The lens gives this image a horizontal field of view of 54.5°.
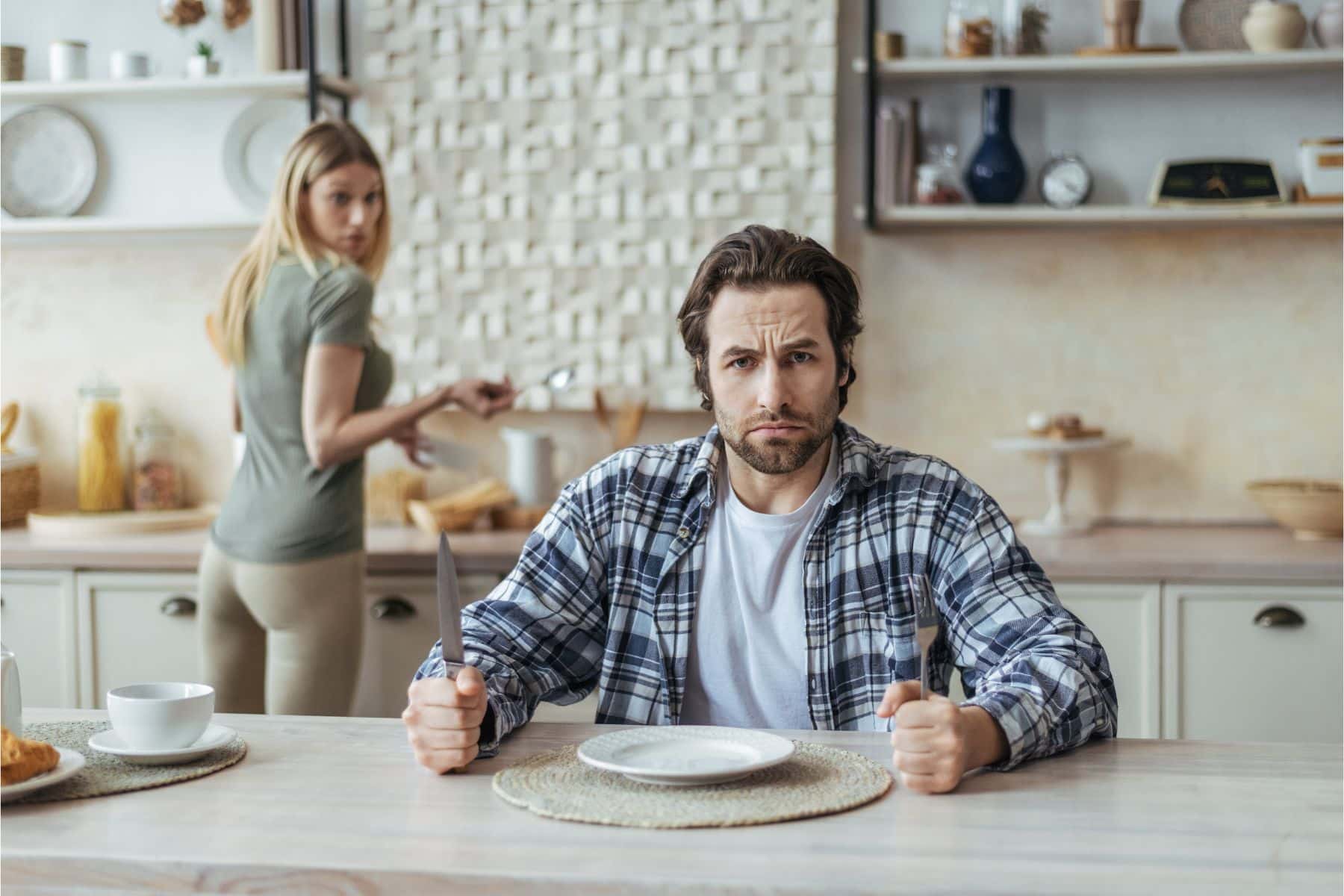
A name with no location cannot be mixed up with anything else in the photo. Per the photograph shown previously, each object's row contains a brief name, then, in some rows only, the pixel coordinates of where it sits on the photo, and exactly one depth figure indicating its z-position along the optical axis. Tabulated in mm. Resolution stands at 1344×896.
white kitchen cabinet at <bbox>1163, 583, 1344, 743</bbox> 2600
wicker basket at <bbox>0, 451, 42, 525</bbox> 3227
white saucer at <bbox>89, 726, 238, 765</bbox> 1295
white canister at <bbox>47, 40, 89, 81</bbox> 3271
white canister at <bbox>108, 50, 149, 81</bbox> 3238
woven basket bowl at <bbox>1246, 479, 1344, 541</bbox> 2791
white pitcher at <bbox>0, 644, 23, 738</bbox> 1322
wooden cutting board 3062
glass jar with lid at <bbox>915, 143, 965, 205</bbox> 3020
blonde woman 2383
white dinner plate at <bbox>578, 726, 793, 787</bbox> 1217
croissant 1196
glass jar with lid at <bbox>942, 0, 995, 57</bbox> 2965
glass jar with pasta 3326
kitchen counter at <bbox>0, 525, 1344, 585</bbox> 2605
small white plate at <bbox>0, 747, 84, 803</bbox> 1183
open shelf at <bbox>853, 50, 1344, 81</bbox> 2836
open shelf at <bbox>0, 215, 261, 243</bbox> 3184
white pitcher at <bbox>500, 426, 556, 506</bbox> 3154
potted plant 3230
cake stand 2918
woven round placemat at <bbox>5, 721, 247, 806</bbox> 1222
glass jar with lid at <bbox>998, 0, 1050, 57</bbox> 2977
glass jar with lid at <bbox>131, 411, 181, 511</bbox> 3340
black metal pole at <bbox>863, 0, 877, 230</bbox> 2943
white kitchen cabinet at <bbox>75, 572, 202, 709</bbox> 2832
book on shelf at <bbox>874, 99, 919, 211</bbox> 3020
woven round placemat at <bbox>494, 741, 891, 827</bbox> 1137
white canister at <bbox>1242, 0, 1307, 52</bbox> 2865
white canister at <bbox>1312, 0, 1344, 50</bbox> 2895
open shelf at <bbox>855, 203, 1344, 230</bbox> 2869
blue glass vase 2998
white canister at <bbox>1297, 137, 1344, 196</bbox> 2893
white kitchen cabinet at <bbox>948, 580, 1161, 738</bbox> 2635
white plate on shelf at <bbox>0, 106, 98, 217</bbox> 3404
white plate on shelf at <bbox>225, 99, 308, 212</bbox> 3334
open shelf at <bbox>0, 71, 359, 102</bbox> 3139
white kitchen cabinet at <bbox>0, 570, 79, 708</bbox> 2861
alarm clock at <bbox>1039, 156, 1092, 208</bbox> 3014
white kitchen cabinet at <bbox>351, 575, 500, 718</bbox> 2787
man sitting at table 1633
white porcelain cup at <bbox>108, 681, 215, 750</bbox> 1298
